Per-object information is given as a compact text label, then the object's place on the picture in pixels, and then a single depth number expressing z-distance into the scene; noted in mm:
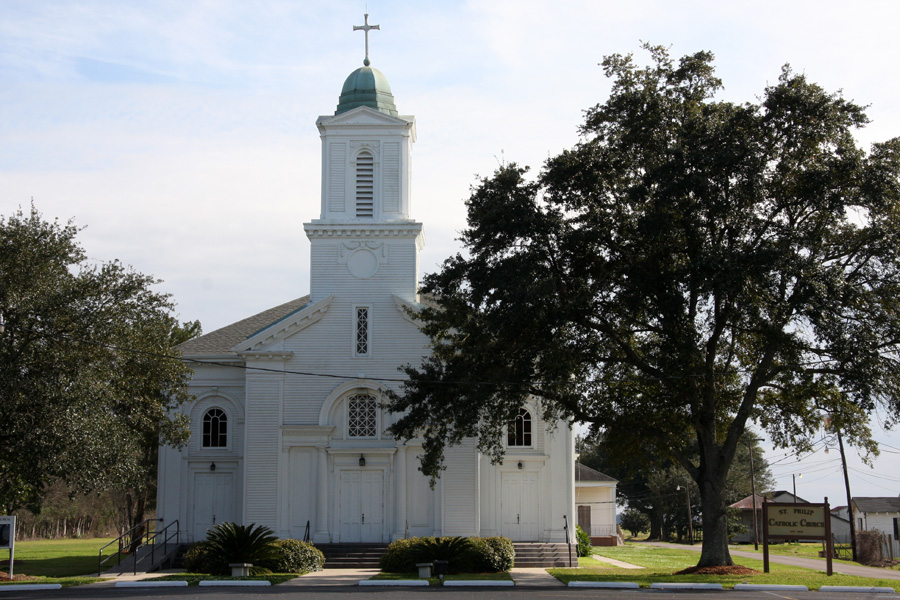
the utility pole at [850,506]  43062
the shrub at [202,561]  24375
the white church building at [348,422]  30328
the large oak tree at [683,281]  22516
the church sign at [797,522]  23516
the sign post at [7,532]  23219
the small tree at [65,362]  22828
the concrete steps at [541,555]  29267
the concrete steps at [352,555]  28641
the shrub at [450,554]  25062
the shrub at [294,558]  25156
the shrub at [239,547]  24672
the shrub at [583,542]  33972
